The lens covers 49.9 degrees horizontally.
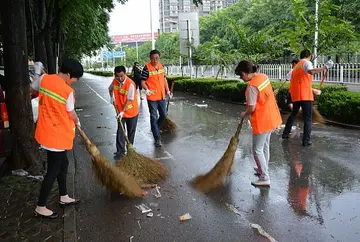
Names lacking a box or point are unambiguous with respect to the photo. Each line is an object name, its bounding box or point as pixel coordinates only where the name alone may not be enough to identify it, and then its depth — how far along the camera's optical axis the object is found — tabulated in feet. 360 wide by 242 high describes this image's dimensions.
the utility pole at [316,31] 36.76
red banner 267.39
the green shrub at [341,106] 29.01
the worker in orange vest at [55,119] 13.07
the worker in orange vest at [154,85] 24.76
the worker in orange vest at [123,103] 21.03
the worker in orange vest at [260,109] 15.58
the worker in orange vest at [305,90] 23.62
